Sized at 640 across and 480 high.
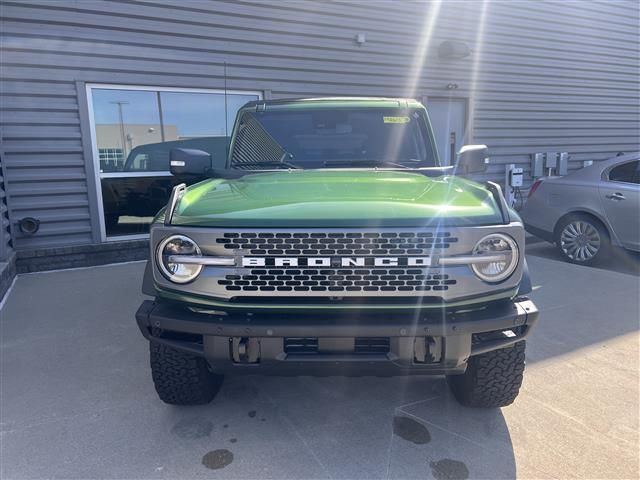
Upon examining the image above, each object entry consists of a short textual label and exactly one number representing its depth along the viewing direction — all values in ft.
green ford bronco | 6.89
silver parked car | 18.76
